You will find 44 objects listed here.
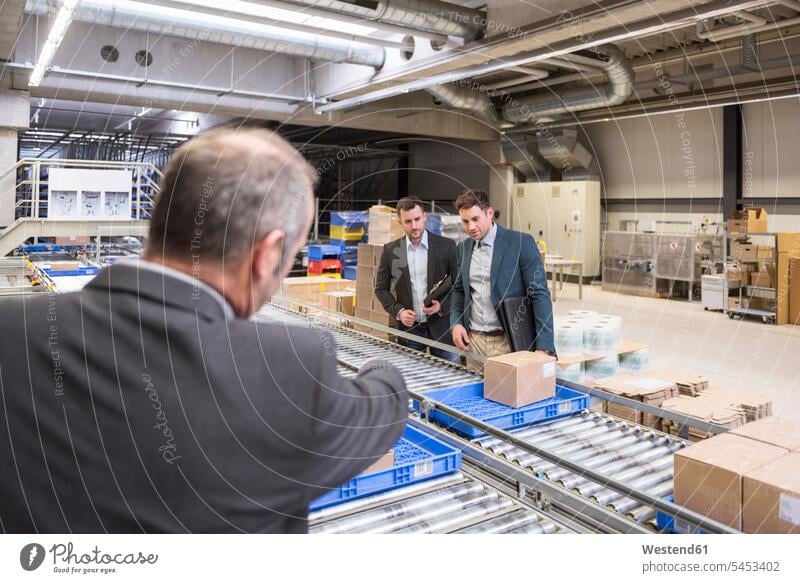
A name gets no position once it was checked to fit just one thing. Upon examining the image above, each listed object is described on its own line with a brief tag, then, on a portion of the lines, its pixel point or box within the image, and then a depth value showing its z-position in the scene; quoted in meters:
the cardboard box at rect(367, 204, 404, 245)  6.08
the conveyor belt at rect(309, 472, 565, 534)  1.25
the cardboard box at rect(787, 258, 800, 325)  7.42
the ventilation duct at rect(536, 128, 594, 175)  10.65
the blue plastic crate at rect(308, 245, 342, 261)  7.74
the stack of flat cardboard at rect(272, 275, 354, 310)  5.53
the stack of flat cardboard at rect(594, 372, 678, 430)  2.97
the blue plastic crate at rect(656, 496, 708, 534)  1.23
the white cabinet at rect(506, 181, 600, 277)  10.70
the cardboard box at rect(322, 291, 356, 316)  6.21
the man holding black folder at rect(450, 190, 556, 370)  2.80
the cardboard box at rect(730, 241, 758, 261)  7.77
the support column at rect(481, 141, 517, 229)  11.46
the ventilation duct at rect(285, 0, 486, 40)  4.30
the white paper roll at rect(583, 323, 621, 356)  4.16
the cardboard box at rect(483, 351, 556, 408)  1.85
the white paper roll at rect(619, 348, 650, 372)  4.40
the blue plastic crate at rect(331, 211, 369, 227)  8.12
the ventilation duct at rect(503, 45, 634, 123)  7.14
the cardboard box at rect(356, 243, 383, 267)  5.86
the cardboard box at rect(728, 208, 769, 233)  7.64
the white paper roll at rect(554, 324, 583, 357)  4.08
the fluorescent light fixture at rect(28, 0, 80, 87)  3.58
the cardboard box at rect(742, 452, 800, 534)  1.18
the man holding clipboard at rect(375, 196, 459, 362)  3.42
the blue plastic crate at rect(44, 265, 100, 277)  5.02
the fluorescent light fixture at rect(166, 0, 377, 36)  4.84
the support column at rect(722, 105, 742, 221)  9.12
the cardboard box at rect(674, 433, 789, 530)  1.24
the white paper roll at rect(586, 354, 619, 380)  4.14
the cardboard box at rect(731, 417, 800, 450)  1.45
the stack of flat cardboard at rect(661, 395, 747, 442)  2.66
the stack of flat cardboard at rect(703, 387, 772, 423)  2.94
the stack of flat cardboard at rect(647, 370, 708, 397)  3.34
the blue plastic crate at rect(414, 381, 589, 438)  1.78
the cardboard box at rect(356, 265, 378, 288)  5.98
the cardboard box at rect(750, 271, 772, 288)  7.77
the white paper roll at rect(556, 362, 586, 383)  3.85
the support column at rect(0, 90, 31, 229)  6.69
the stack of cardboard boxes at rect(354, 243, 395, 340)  5.93
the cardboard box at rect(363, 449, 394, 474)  1.33
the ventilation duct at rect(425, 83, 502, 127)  7.85
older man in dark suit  0.78
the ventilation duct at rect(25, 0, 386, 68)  4.52
